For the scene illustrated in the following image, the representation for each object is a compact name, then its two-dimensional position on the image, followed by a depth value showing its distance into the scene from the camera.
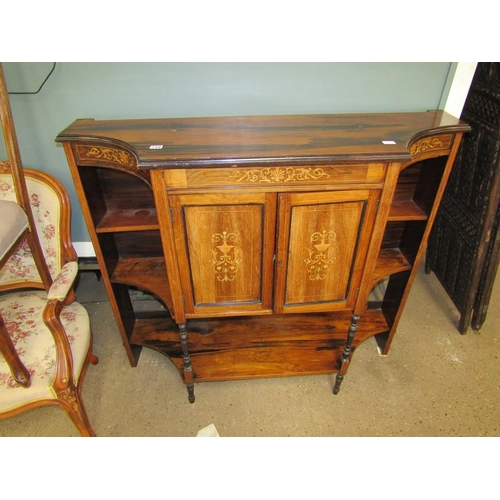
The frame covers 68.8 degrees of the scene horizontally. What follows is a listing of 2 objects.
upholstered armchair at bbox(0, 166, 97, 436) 1.37
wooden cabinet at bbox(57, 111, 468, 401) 1.25
